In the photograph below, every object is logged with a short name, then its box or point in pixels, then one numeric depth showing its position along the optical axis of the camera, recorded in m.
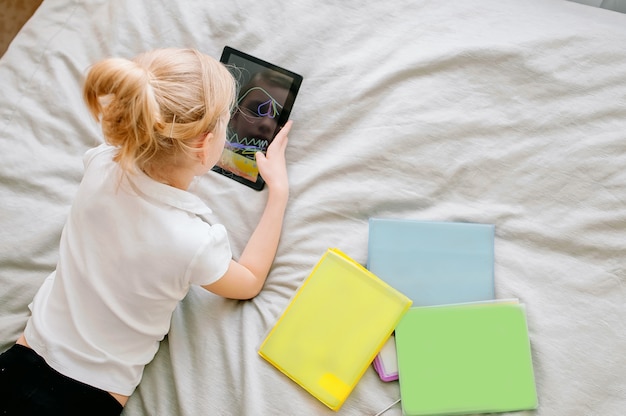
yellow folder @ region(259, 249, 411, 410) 0.90
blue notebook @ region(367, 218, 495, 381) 0.93
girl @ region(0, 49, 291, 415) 0.77
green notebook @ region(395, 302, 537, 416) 0.88
